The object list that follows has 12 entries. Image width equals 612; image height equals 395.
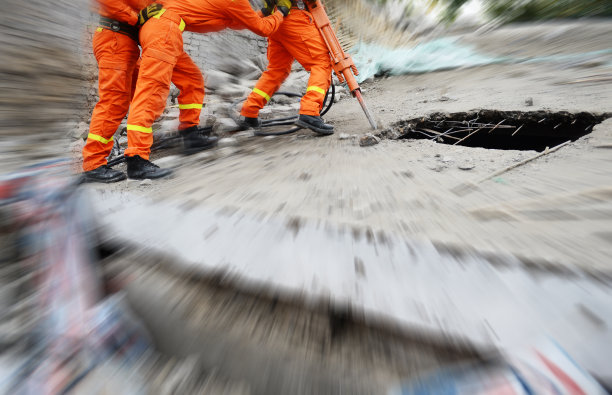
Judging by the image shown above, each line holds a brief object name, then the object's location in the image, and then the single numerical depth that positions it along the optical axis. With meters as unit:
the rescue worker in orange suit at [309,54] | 2.12
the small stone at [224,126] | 2.86
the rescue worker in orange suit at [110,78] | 1.65
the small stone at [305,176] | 1.29
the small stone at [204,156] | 1.91
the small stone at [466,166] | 1.17
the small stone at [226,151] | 1.99
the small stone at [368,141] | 1.81
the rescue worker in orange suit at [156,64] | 1.57
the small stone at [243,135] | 2.53
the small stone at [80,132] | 3.02
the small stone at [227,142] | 2.32
